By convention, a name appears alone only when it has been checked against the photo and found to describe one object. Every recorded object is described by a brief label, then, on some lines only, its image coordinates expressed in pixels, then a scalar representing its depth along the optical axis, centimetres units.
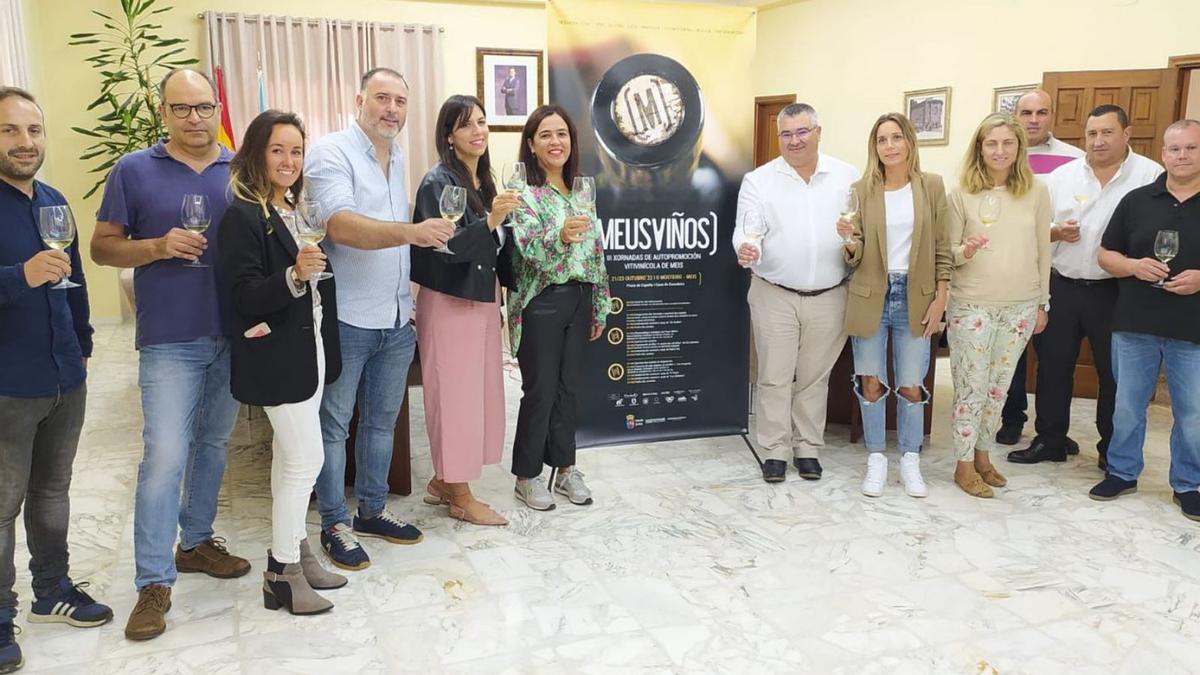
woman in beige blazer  351
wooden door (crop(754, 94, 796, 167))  877
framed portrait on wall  864
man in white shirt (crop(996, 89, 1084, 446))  443
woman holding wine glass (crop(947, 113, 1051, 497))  349
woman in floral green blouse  321
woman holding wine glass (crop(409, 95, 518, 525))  300
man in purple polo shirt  239
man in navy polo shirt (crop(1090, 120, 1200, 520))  332
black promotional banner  362
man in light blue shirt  273
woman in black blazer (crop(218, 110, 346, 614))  230
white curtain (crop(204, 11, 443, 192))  781
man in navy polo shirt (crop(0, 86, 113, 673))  217
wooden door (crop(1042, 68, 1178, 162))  538
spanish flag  592
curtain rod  776
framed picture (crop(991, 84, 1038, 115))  667
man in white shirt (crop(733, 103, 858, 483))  362
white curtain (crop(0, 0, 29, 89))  523
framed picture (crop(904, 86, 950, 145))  721
